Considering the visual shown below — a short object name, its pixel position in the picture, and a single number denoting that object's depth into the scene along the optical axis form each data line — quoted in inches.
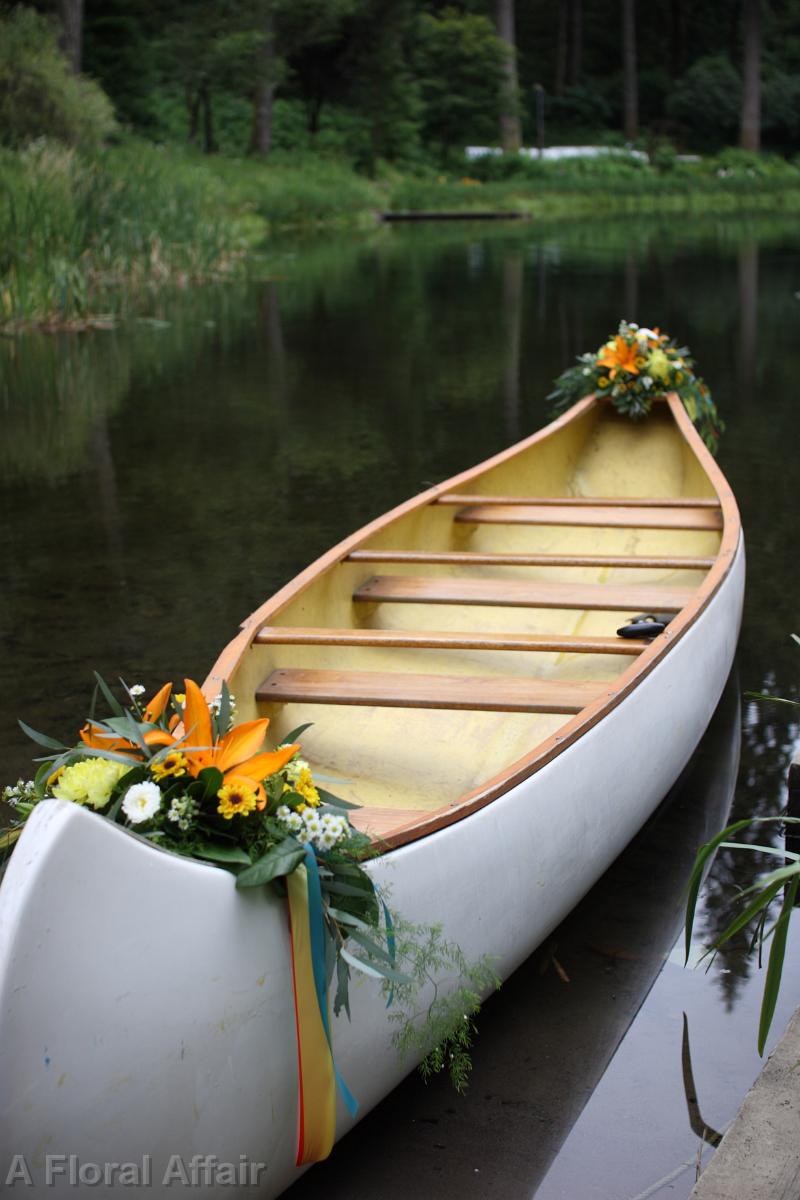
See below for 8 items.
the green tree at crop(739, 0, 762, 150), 1598.2
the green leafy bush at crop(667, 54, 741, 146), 1726.1
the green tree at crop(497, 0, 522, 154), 1438.2
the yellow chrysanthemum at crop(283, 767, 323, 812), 76.4
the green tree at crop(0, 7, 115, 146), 625.9
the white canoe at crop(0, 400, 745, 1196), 64.7
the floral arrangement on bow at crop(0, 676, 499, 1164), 71.9
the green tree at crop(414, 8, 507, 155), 1390.3
